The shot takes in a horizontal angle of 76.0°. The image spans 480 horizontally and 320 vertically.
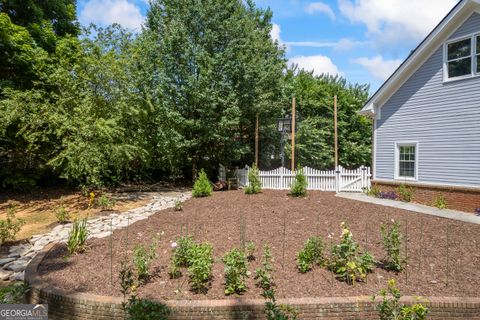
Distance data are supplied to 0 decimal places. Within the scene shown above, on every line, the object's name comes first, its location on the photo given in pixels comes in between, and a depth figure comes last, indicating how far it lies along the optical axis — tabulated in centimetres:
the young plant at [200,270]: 374
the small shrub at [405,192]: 1057
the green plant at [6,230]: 649
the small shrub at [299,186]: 1058
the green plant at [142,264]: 402
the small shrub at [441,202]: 961
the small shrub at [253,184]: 1139
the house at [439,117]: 914
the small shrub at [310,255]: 429
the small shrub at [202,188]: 1096
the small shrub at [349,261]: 399
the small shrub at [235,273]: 368
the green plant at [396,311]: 291
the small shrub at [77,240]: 516
